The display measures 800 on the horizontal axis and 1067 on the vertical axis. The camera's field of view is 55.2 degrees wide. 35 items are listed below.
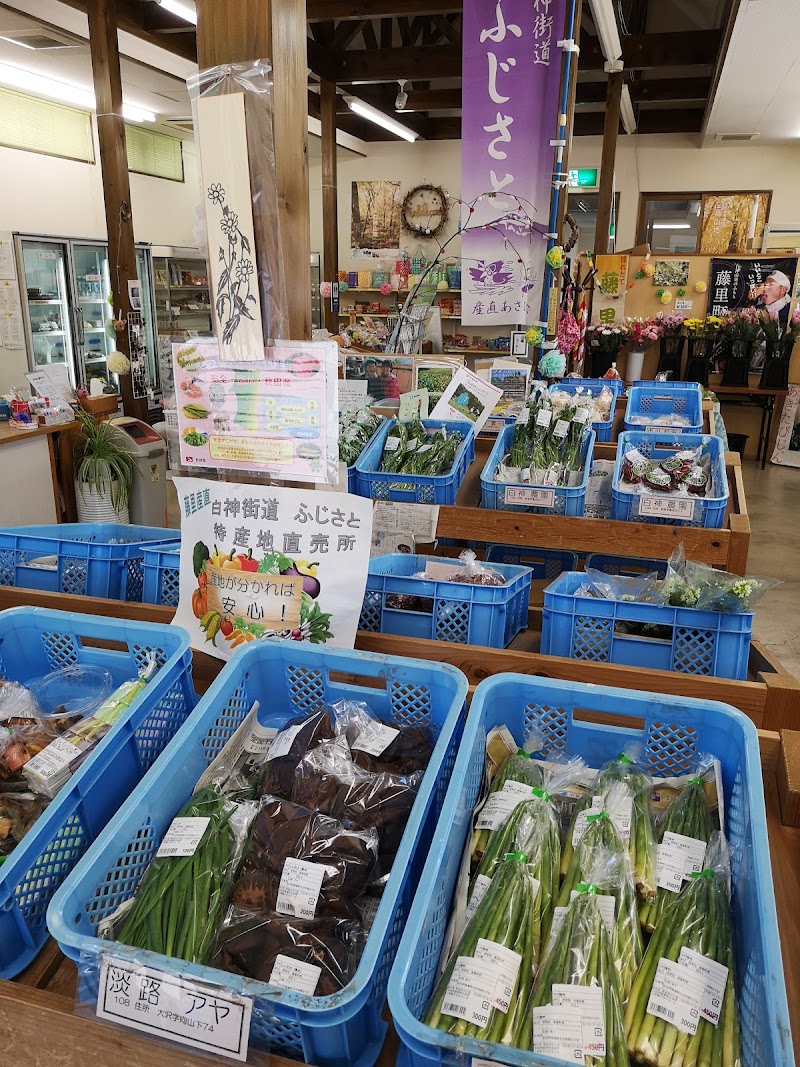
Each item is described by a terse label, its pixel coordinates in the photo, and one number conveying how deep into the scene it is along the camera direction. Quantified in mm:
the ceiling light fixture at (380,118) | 8516
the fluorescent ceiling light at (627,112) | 8805
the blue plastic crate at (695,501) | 2576
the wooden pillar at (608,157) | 8000
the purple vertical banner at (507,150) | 3846
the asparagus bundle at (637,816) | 1077
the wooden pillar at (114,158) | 5730
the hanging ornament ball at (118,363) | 5734
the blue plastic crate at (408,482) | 2855
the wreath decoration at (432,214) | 11609
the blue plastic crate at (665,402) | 4164
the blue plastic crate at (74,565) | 2094
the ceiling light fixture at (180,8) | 5066
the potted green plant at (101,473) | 4902
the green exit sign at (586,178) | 10820
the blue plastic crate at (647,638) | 1740
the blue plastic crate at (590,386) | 4106
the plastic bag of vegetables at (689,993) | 866
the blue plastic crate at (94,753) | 1055
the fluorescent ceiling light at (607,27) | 4891
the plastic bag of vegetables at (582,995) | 844
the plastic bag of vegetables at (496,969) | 872
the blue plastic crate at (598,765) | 808
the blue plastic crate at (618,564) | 2832
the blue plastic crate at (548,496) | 2732
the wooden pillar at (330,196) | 8453
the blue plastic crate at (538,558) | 2998
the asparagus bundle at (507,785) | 1145
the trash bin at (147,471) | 5090
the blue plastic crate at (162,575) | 2008
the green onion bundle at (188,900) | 982
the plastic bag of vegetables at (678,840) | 1048
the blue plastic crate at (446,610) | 1834
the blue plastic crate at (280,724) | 869
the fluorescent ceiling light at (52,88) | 7422
